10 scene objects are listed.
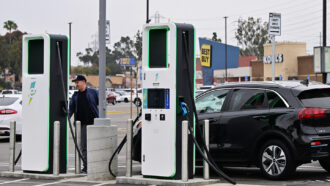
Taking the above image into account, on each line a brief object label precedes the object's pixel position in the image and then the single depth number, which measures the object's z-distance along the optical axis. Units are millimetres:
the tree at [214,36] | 113644
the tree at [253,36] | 109375
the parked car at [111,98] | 66500
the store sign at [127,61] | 24100
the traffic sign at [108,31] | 26953
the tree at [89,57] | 165375
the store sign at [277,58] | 67438
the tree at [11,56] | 102375
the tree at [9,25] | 109831
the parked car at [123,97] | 76394
